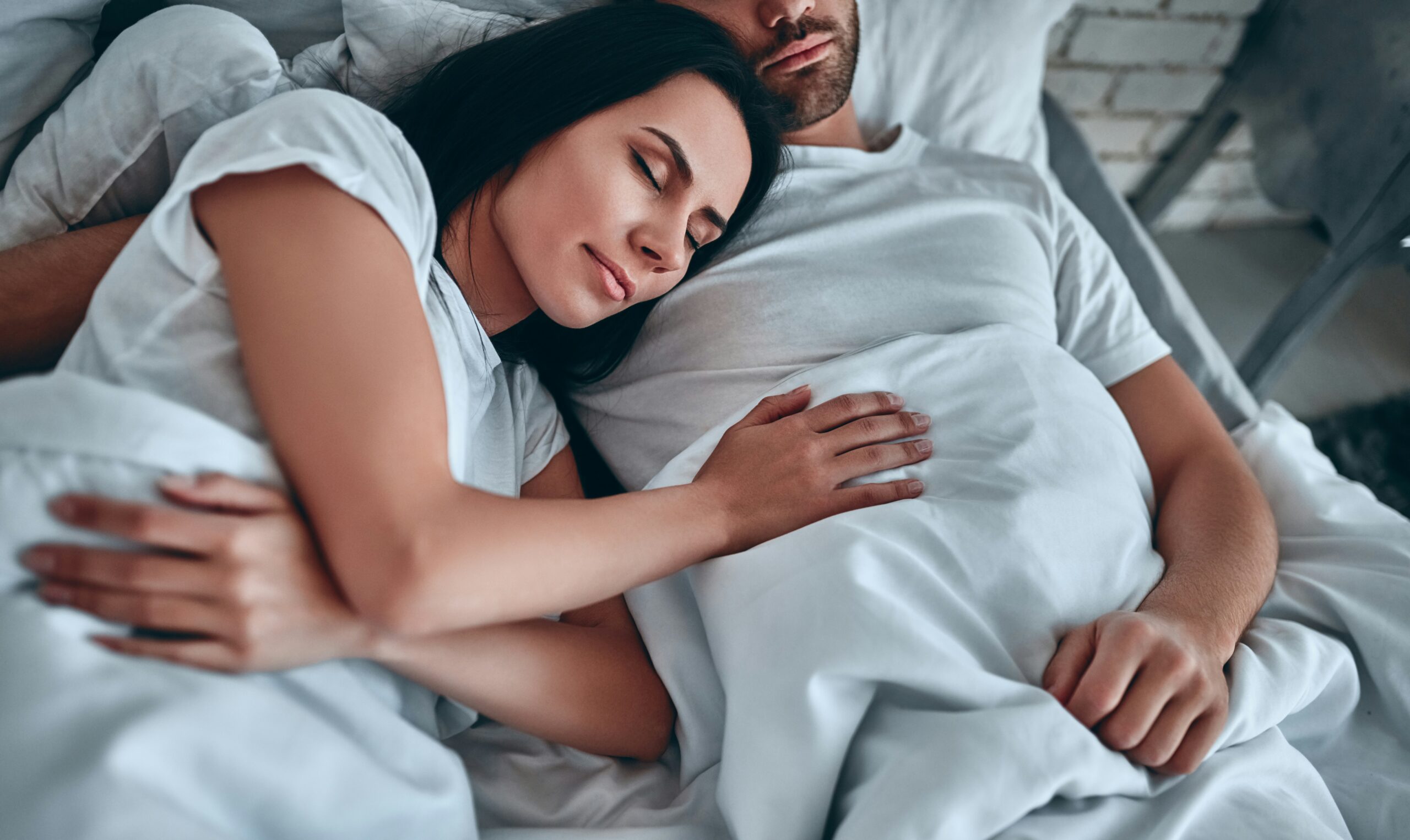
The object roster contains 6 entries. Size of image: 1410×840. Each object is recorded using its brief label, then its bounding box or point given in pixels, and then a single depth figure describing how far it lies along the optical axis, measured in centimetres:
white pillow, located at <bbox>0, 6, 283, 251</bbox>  79
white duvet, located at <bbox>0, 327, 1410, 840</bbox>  51
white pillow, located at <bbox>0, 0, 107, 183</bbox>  84
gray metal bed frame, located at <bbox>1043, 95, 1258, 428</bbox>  122
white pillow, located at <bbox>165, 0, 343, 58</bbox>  98
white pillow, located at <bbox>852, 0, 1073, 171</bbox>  134
